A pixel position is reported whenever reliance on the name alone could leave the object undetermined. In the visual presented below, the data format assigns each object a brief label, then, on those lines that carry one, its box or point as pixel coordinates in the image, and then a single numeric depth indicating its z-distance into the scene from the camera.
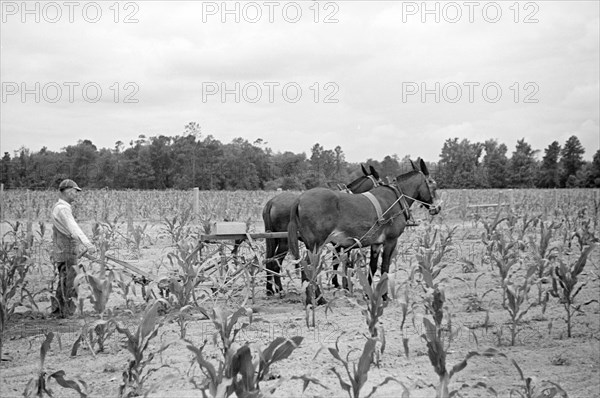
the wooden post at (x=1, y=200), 13.38
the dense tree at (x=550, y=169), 64.06
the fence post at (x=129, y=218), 13.70
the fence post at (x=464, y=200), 21.88
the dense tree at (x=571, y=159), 62.53
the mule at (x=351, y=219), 7.75
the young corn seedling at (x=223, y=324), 4.13
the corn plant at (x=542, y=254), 6.94
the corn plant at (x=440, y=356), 3.63
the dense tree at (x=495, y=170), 66.68
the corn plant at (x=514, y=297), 5.58
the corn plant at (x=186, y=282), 5.93
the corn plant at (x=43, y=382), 3.60
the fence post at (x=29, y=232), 10.30
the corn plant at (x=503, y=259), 6.62
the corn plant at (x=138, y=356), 4.13
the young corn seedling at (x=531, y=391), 3.61
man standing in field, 6.50
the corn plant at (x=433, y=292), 4.79
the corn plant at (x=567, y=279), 6.10
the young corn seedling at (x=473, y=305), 7.07
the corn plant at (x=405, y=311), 4.92
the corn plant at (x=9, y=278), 5.32
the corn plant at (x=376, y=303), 5.04
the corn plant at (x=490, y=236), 9.98
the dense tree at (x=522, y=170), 65.12
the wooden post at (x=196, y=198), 16.76
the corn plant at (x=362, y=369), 3.71
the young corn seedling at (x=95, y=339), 4.97
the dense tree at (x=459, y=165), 61.12
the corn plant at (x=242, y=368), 3.46
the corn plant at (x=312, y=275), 6.40
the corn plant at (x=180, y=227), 11.24
